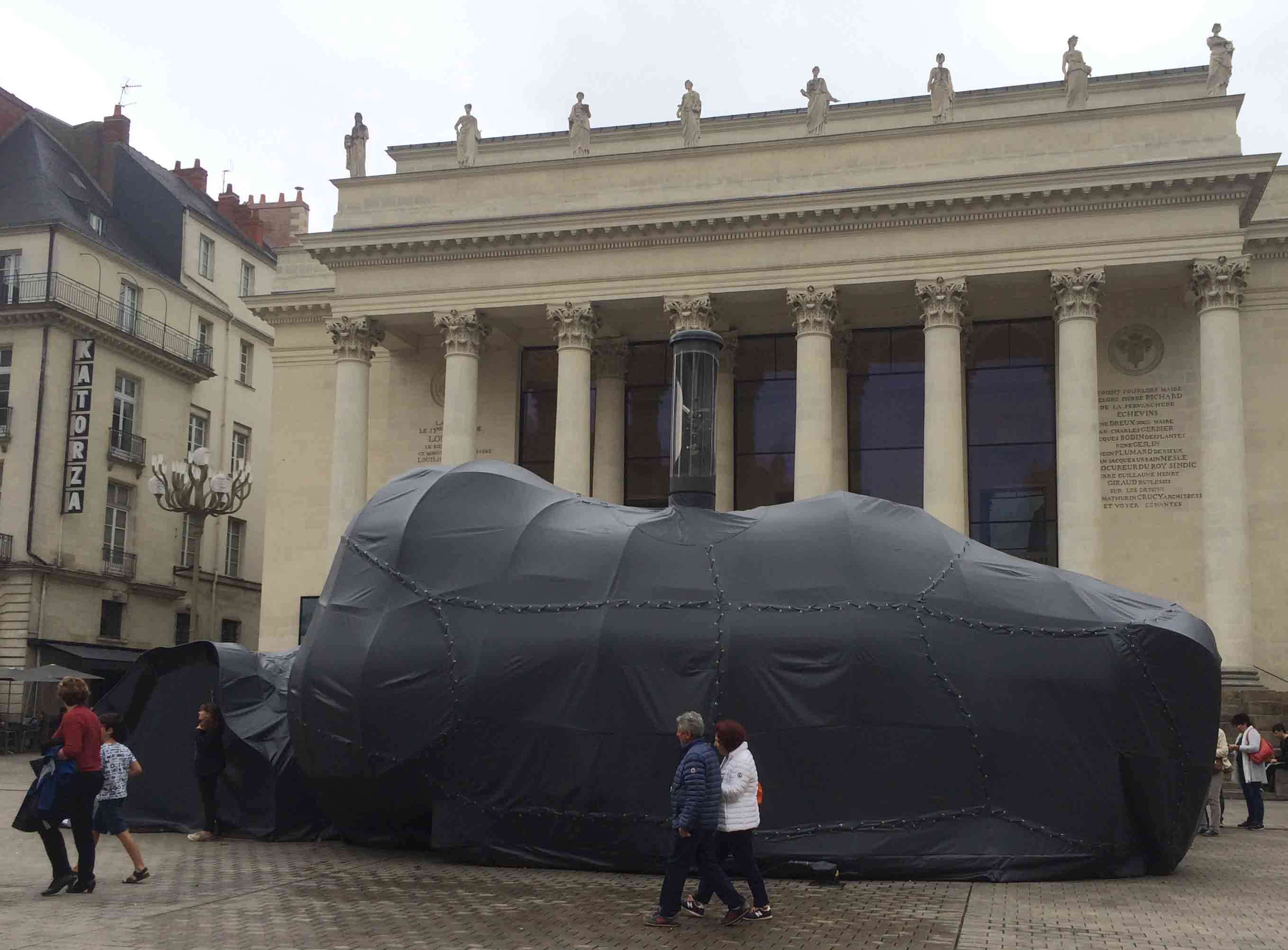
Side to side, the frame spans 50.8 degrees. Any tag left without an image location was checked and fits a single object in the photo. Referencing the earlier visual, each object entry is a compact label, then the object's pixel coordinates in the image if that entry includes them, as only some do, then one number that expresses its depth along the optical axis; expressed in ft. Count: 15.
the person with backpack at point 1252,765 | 63.57
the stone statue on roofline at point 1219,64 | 111.24
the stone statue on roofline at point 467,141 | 128.06
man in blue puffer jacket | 32.50
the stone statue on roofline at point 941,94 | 116.98
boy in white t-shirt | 38.45
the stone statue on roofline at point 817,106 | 118.73
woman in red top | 36.55
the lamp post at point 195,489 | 96.63
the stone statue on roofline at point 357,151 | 130.93
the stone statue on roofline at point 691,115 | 122.72
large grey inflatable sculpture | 39.27
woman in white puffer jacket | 33.19
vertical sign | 139.85
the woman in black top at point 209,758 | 49.80
